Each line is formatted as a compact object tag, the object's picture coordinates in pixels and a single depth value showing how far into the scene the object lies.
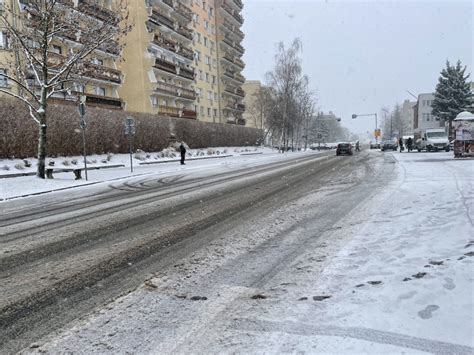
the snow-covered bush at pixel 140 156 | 30.19
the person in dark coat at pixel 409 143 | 40.38
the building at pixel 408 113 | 166.25
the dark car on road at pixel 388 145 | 49.84
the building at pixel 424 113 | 100.29
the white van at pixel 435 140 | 34.38
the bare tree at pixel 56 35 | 16.84
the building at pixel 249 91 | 107.66
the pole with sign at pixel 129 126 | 21.88
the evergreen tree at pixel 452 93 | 58.41
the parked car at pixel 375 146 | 70.12
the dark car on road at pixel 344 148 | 40.47
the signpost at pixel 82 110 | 17.69
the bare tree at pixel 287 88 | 57.72
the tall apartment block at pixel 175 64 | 42.53
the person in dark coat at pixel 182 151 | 28.47
